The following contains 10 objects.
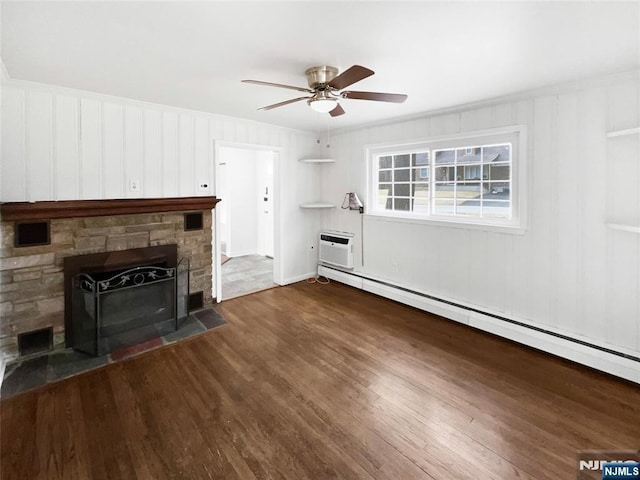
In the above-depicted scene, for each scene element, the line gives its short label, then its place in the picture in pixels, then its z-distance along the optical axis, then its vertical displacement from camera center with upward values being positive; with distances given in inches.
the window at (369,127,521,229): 127.0 +27.0
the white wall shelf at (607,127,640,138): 88.3 +30.5
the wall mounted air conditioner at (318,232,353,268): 189.3 -8.1
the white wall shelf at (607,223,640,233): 88.0 +2.2
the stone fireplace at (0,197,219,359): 105.8 -2.9
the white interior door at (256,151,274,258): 258.4 +27.8
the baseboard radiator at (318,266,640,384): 99.0 -38.2
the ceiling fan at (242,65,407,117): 87.0 +42.3
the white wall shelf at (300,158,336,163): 184.5 +46.1
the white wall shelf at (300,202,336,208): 191.3 +19.4
